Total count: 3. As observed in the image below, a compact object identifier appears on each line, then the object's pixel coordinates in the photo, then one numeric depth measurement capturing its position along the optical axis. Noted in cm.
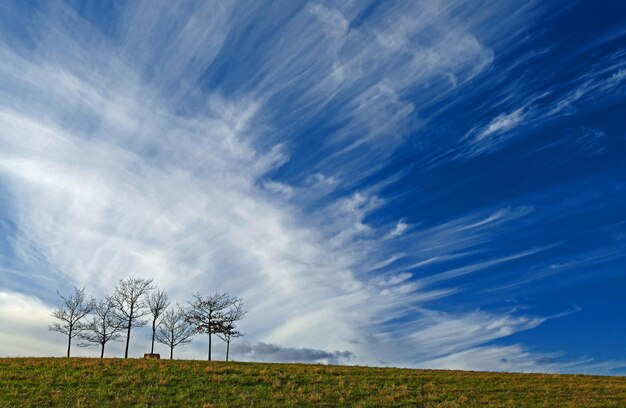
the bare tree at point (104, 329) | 6425
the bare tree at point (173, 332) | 6775
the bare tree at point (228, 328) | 6378
